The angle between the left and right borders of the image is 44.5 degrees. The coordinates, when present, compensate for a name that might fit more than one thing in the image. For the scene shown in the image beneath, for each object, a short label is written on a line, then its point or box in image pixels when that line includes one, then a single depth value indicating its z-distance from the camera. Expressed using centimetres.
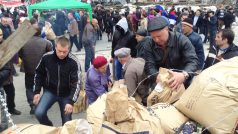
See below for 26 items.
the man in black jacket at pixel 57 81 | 362
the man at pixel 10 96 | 518
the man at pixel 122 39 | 587
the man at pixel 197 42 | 506
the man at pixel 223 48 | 385
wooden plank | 228
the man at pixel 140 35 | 554
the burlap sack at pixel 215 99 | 218
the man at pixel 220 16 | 1307
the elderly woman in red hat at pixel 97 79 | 410
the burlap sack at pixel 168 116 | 232
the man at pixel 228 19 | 1320
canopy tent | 1261
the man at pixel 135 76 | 352
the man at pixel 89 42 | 831
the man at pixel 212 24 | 1261
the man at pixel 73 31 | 1154
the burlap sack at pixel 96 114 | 213
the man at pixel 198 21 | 1369
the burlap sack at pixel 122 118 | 205
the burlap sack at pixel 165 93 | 254
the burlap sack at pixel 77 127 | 199
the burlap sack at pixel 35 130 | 212
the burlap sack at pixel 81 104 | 517
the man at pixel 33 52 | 504
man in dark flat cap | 277
